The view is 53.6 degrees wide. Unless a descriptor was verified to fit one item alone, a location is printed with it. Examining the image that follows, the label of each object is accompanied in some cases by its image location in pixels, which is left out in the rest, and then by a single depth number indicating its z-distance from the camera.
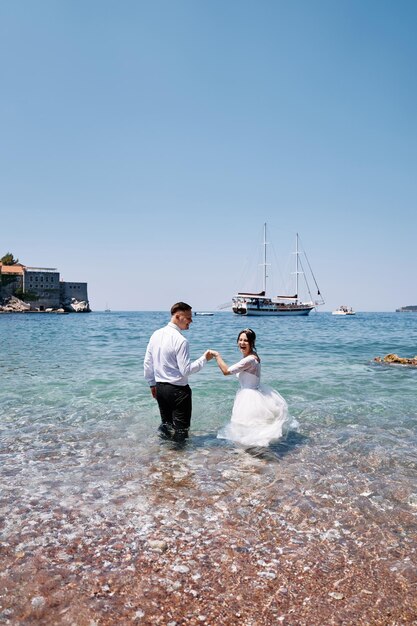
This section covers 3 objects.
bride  7.18
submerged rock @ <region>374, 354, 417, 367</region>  18.88
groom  6.83
